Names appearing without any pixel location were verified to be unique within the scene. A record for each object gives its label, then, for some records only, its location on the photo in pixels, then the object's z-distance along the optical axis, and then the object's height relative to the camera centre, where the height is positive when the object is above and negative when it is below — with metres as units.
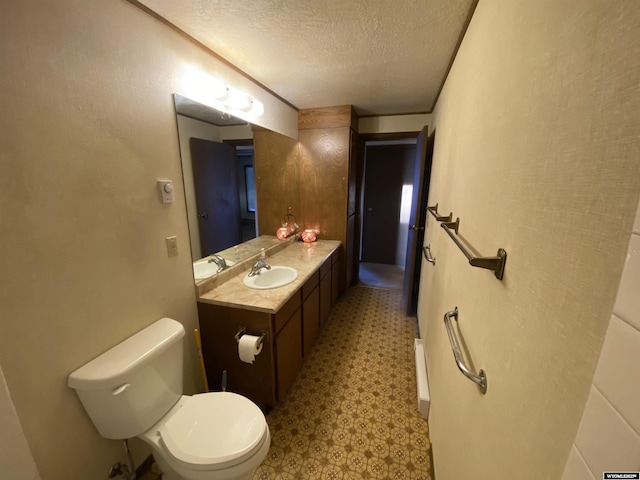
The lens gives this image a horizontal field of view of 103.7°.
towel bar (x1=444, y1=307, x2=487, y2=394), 0.71 -0.54
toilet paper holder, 1.46 -0.87
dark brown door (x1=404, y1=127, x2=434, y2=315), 2.45 -0.31
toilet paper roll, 1.39 -0.89
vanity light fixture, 1.39 +0.54
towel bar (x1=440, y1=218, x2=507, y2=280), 0.65 -0.20
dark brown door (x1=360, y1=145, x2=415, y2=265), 4.03 -0.25
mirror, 1.47 -0.01
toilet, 0.98 -1.04
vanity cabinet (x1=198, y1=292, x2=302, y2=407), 1.49 -1.03
